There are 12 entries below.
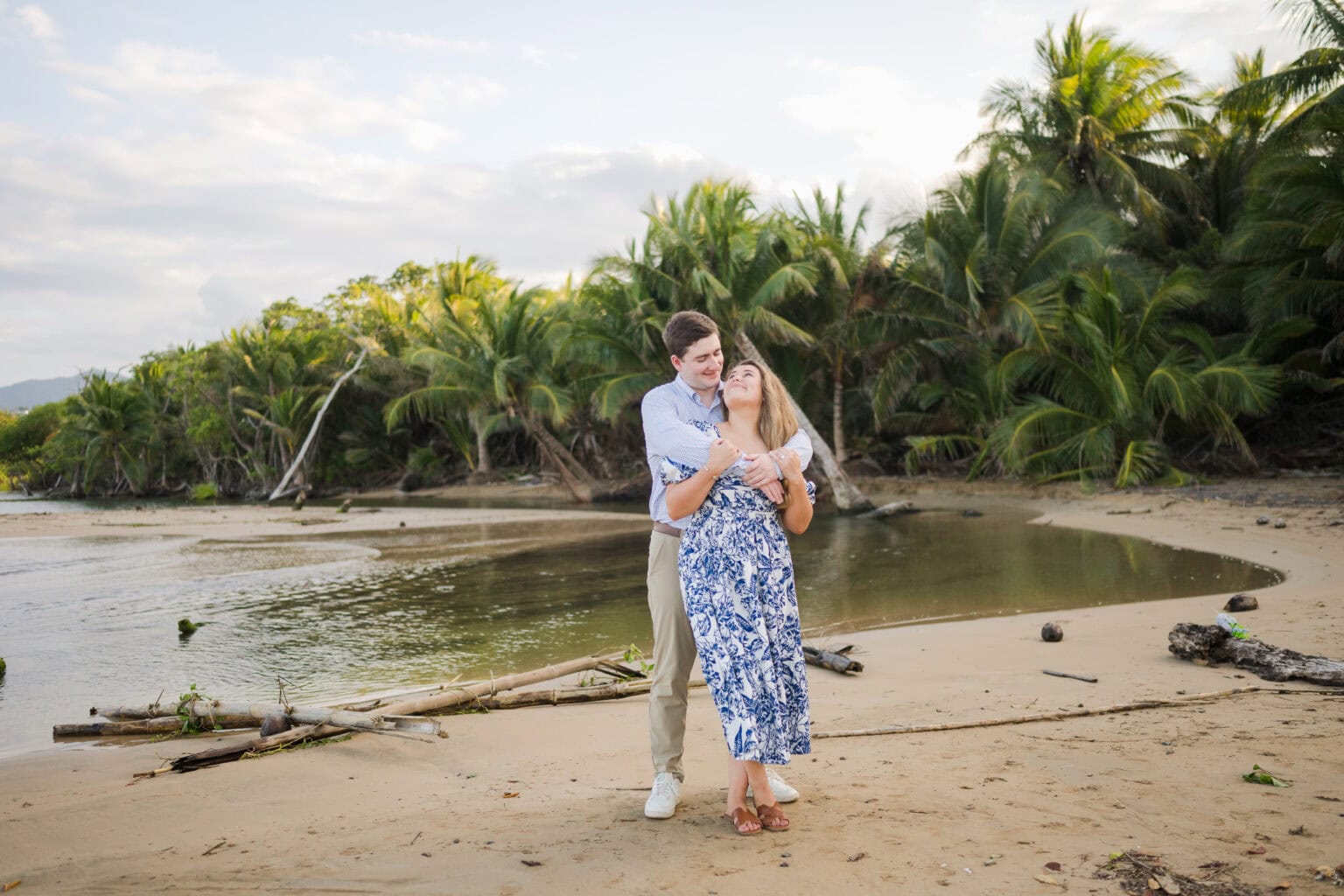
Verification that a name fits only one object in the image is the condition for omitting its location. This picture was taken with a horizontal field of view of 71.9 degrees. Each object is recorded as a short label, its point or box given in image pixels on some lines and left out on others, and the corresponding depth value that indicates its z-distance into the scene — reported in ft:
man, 10.73
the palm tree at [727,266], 68.69
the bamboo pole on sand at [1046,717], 13.98
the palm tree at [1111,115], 73.26
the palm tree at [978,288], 65.10
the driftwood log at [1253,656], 14.78
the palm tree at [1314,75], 49.11
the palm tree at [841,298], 74.13
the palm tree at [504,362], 86.17
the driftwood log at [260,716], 14.62
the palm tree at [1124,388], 54.24
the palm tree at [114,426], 136.36
